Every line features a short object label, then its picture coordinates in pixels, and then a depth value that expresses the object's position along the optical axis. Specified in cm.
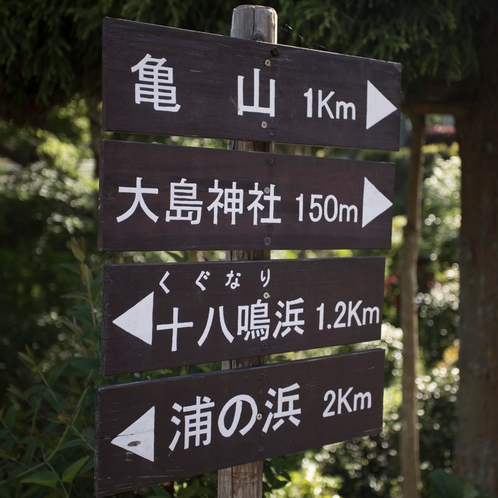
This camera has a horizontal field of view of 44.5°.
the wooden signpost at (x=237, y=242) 151
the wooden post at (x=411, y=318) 383
